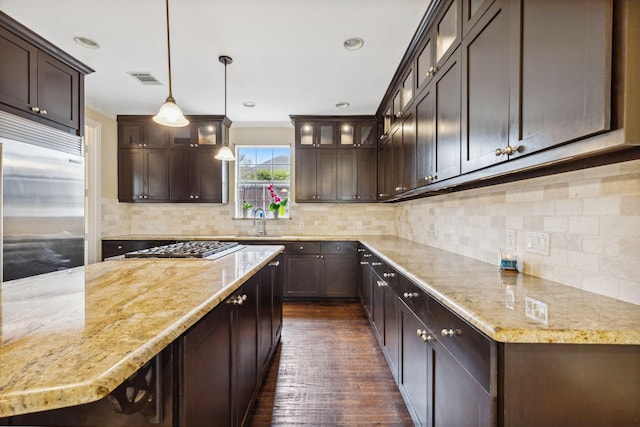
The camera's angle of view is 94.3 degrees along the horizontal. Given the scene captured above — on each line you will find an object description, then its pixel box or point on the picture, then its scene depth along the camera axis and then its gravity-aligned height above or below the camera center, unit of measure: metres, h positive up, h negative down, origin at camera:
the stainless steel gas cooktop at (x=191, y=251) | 2.04 -0.31
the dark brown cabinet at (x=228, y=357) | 0.98 -0.65
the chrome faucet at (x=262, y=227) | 4.56 -0.27
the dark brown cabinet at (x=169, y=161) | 4.38 +0.72
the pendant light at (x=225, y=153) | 3.17 +0.61
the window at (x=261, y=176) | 4.88 +0.56
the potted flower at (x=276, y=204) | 4.60 +0.10
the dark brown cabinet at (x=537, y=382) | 0.84 -0.51
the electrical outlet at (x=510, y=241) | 1.68 -0.17
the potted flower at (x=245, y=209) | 4.73 +0.01
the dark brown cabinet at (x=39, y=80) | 2.17 +1.06
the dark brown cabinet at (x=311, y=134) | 4.39 +1.12
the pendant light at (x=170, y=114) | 2.06 +0.67
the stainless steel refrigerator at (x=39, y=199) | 2.11 +0.09
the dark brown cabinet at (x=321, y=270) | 4.12 -0.83
